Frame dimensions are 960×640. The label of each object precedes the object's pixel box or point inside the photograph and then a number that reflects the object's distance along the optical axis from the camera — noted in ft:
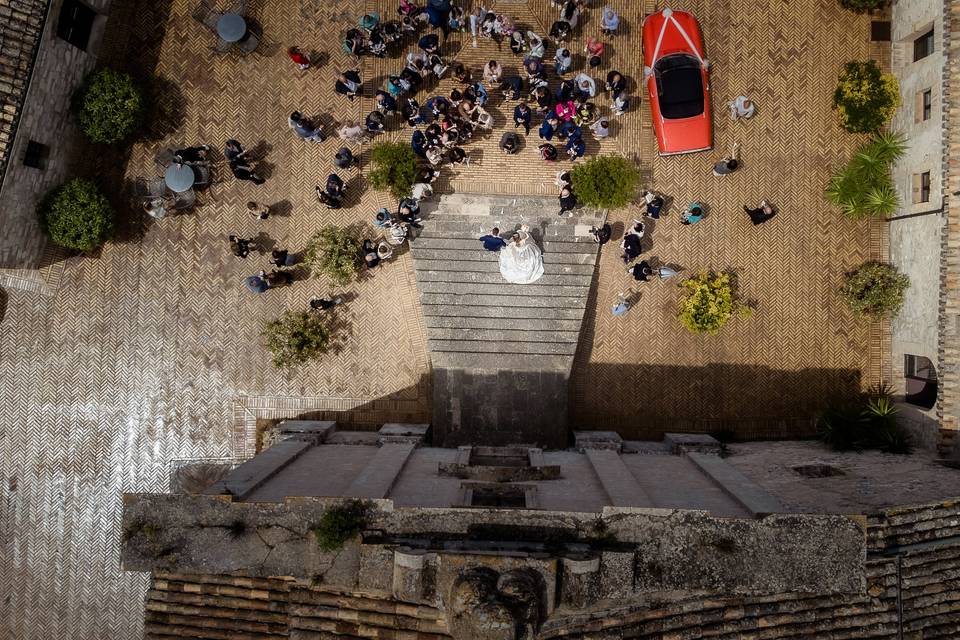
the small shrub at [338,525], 28.60
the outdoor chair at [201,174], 45.85
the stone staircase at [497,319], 45.75
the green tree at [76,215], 42.55
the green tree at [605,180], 42.75
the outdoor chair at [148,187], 46.29
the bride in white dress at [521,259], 43.73
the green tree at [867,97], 44.29
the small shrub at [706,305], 44.70
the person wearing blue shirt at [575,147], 43.55
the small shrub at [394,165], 42.88
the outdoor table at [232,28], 44.88
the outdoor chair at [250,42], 46.17
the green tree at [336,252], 43.65
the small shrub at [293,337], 44.68
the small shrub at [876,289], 44.55
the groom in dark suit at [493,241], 43.62
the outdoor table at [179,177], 44.45
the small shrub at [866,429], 43.32
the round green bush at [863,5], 45.09
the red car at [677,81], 44.24
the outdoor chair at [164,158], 46.44
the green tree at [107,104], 42.24
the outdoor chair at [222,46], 46.57
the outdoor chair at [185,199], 46.35
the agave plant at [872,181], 43.91
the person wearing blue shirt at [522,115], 43.21
